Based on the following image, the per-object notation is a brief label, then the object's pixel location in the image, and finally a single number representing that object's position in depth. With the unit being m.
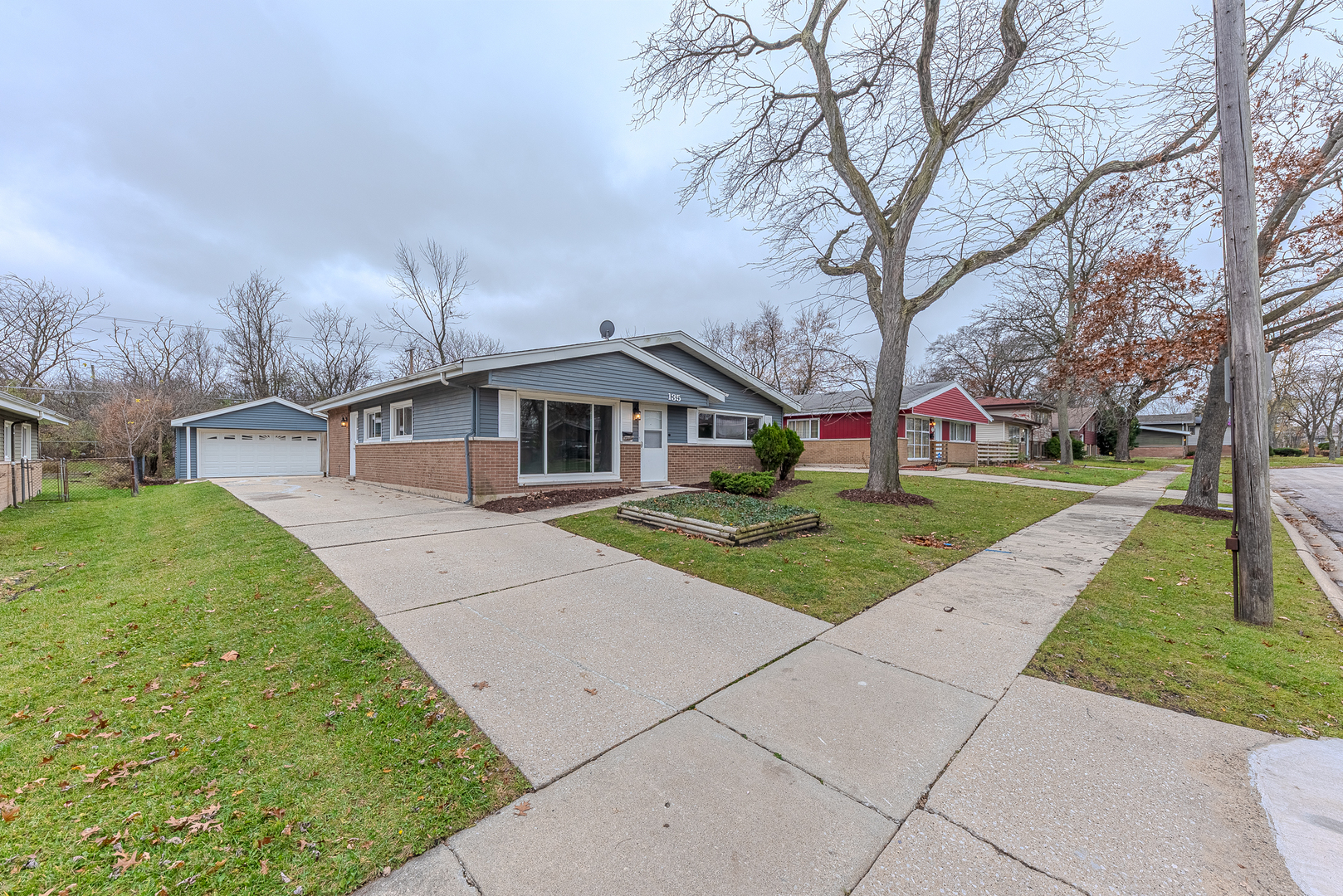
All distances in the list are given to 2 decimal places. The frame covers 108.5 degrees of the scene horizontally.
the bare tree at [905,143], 9.63
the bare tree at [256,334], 26.77
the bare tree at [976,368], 34.31
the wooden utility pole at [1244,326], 4.18
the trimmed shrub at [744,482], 10.42
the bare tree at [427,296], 24.53
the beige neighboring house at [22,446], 11.09
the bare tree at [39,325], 19.73
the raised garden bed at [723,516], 6.74
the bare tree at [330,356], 28.83
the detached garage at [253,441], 19.14
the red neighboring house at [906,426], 22.80
